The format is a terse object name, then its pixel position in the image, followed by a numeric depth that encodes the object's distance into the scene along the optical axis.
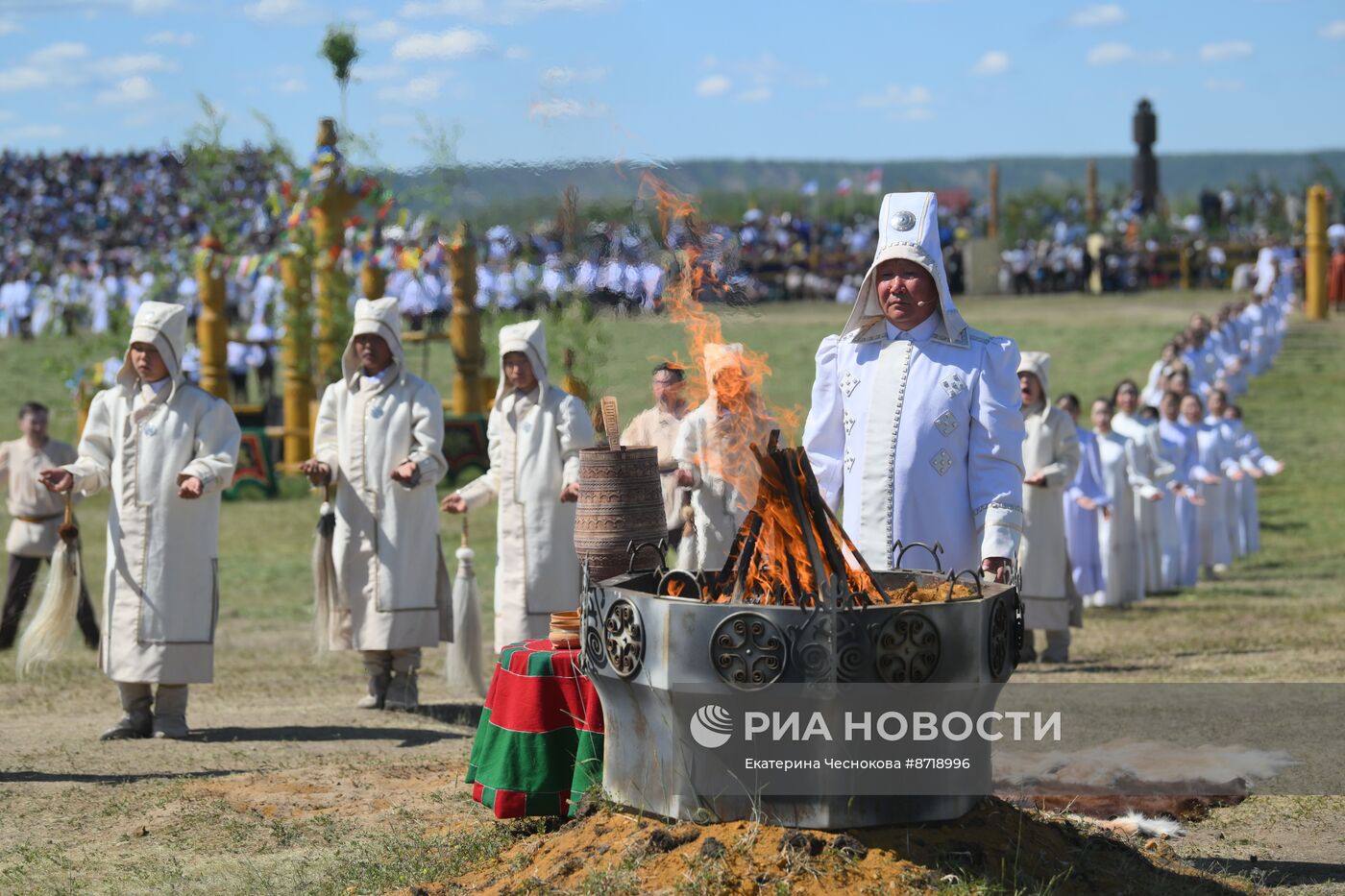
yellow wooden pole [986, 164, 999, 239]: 49.34
